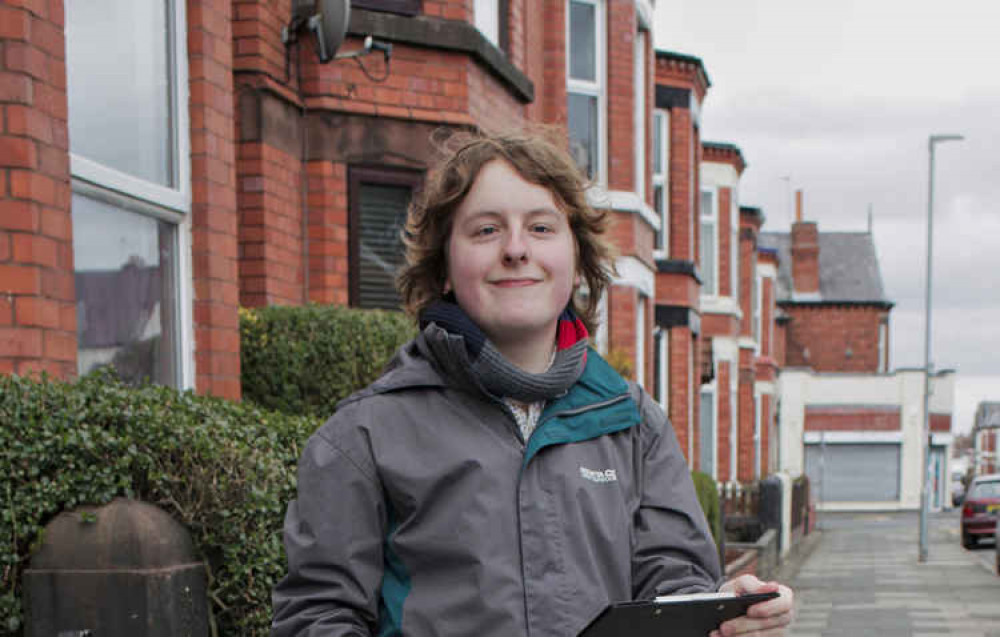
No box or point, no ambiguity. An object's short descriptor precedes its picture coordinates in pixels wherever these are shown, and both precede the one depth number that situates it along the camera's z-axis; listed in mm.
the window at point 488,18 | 9383
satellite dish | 7289
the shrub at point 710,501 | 12102
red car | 25312
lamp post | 24391
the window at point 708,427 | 25203
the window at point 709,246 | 26688
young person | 1961
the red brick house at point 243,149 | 4180
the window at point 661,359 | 18734
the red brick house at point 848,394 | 45812
